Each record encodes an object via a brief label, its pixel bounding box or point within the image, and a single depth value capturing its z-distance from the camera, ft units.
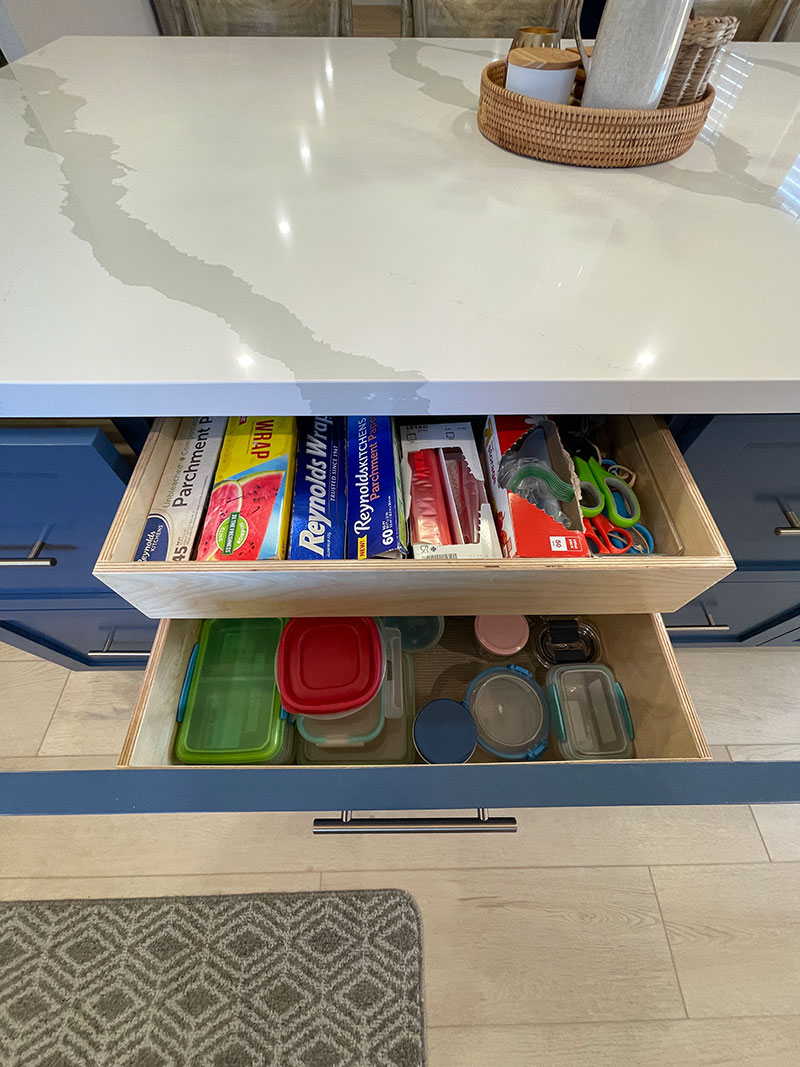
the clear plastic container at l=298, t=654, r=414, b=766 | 2.51
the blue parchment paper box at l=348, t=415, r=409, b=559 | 1.97
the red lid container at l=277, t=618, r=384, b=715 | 2.36
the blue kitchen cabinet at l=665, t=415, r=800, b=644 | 2.01
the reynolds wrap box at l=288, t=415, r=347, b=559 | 1.99
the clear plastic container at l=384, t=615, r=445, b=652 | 2.78
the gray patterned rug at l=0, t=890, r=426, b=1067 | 2.88
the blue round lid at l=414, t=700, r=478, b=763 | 2.42
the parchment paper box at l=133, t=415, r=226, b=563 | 1.95
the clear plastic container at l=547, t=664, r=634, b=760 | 2.52
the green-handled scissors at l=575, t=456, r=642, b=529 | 2.14
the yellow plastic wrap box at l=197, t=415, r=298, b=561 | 1.95
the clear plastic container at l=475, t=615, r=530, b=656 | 2.70
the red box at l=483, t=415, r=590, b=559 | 1.91
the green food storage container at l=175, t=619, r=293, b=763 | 2.39
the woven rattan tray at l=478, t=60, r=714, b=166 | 2.23
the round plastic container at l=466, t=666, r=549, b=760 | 2.53
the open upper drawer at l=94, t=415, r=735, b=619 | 1.81
